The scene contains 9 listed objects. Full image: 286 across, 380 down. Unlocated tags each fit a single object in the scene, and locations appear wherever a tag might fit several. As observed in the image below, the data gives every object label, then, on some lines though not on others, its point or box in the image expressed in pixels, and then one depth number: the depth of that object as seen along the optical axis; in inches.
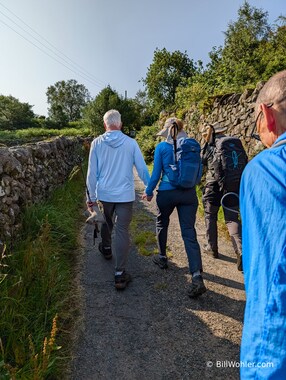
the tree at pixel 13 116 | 2050.4
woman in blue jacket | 129.1
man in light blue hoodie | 135.2
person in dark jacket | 155.1
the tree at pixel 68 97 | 3331.7
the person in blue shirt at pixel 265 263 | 29.6
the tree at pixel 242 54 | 398.6
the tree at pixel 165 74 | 1169.4
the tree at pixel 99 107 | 1187.9
